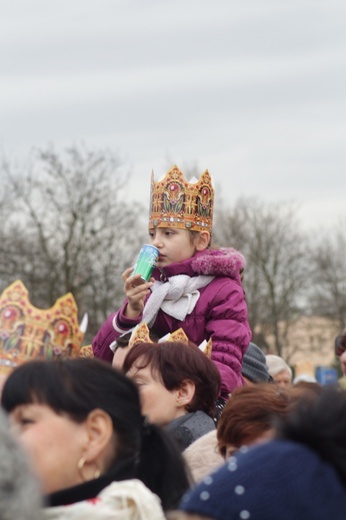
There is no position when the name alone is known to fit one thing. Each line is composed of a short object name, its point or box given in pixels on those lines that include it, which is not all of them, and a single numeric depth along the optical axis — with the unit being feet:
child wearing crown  28.74
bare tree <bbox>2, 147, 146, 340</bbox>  170.30
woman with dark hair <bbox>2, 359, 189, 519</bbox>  15.39
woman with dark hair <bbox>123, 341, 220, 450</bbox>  24.65
